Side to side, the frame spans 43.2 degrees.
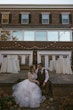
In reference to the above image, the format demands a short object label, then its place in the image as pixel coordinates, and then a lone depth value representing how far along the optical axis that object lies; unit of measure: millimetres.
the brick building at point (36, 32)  9801
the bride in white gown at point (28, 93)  3057
